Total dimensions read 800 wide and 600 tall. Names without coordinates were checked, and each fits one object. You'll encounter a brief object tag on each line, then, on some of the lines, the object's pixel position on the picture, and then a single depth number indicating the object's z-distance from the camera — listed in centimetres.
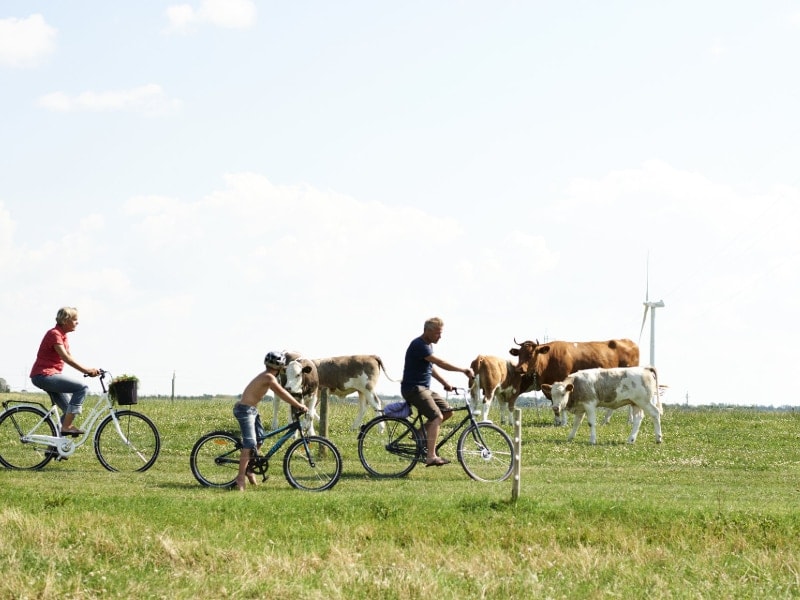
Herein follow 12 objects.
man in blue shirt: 1791
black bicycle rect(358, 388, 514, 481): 1795
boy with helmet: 1677
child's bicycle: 1716
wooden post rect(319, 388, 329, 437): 2119
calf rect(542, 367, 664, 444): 2858
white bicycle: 1844
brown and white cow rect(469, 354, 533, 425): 3341
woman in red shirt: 1795
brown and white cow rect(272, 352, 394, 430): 2967
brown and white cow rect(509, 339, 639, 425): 3456
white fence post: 1587
